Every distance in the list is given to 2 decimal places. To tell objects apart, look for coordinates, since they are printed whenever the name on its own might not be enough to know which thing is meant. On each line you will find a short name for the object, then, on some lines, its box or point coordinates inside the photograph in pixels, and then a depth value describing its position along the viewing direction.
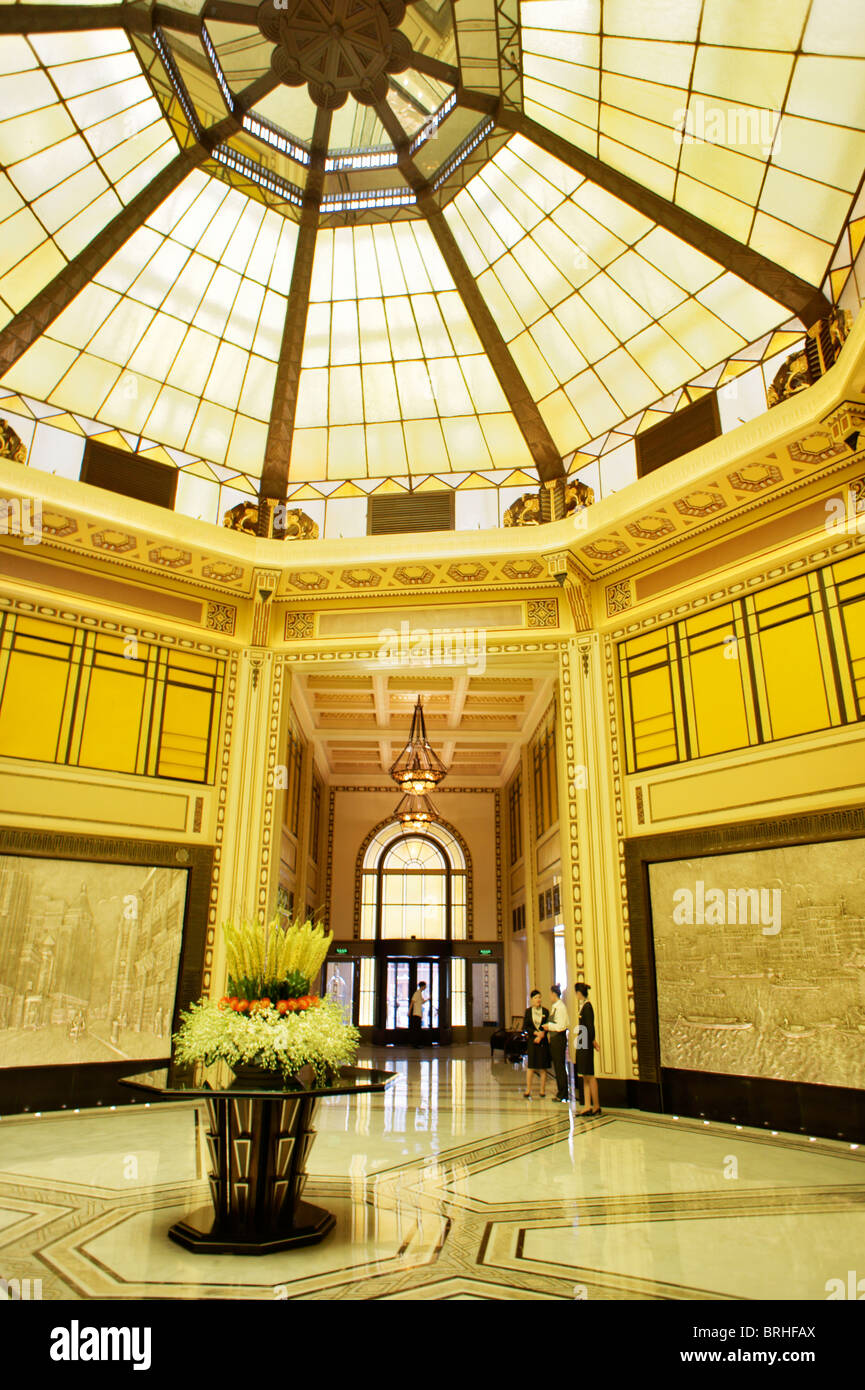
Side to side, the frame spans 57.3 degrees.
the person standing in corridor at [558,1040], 8.72
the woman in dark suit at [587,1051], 7.94
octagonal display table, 3.71
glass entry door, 19.41
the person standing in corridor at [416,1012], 18.91
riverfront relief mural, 6.93
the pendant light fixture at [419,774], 14.81
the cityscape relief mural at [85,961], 8.23
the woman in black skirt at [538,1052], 9.19
